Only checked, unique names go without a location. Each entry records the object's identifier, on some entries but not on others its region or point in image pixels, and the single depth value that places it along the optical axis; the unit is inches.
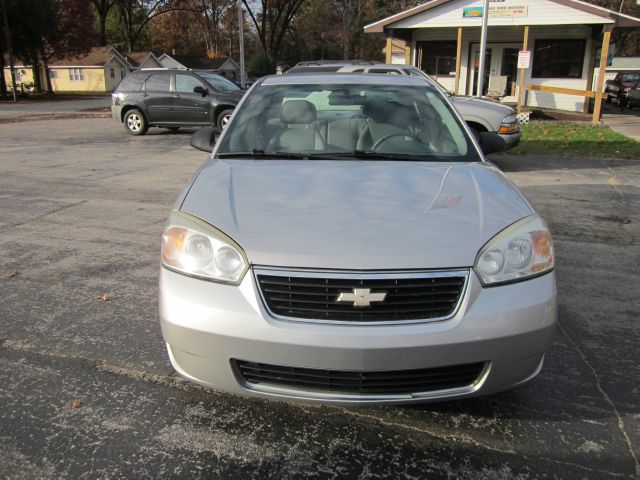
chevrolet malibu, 85.5
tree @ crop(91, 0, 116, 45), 2391.7
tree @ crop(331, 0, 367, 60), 2276.1
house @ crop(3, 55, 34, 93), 2231.5
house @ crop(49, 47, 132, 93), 2206.0
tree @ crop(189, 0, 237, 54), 2610.7
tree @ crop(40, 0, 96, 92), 1651.1
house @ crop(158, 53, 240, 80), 2230.6
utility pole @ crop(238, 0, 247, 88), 1100.8
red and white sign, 589.6
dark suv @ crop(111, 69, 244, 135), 561.0
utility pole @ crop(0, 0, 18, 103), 1488.7
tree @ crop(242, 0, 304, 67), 2177.0
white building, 702.5
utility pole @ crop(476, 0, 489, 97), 620.7
